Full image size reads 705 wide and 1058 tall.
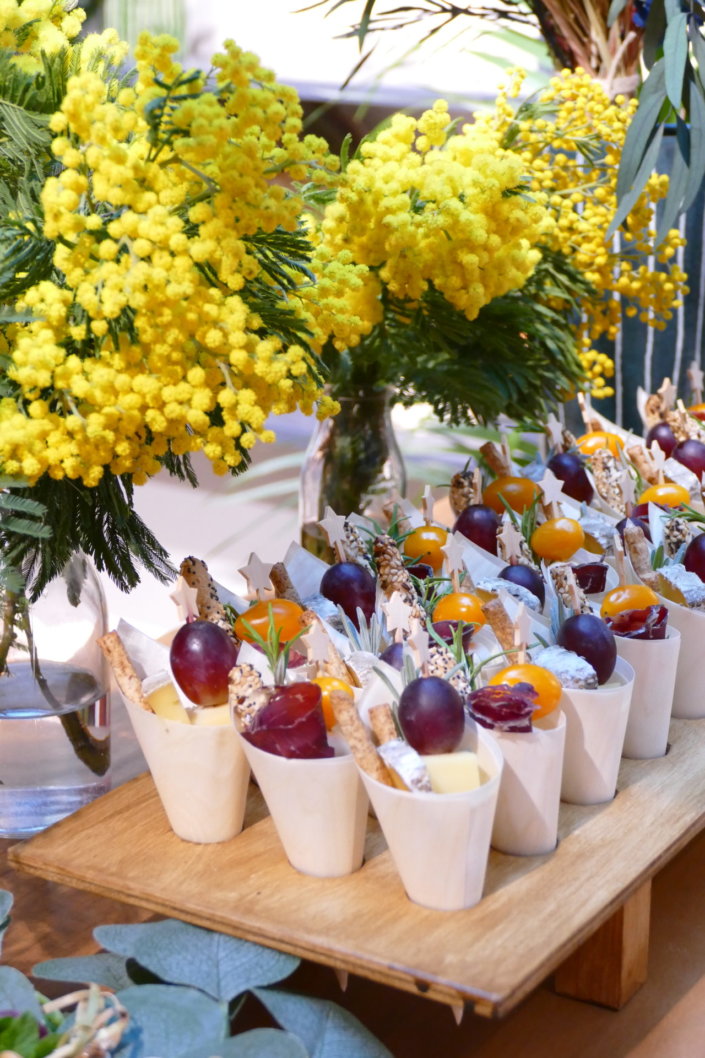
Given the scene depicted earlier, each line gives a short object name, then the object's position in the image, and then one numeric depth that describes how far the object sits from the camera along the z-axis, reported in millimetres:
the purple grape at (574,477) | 1327
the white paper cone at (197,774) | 813
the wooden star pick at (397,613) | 904
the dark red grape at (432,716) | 745
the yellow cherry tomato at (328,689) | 804
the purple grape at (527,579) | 1035
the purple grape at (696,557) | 1075
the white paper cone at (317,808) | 759
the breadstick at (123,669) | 833
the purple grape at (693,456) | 1422
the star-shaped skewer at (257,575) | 1012
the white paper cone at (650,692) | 917
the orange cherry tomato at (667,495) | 1261
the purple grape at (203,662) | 837
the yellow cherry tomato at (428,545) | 1110
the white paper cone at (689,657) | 990
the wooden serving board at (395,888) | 688
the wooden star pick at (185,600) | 916
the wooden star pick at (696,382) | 1680
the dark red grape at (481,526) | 1166
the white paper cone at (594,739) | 846
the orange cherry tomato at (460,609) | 936
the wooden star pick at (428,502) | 1212
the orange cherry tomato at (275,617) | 901
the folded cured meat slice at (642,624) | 916
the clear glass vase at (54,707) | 943
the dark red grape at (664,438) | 1506
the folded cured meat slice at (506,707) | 768
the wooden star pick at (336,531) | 1071
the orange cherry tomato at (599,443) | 1423
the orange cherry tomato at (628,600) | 943
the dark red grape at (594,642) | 862
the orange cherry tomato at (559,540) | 1128
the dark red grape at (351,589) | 999
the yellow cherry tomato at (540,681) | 802
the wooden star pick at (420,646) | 810
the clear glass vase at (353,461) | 1407
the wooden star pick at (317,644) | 861
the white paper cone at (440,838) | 706
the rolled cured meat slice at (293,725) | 758
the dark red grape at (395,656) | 841
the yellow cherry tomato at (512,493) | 1259
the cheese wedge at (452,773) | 736
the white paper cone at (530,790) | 784
